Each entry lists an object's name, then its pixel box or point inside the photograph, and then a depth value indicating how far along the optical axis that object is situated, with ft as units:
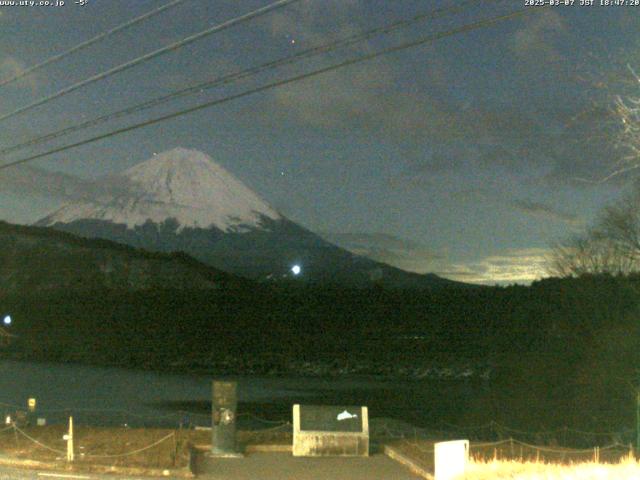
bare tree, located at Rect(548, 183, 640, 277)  195.00
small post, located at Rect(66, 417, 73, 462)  59.01
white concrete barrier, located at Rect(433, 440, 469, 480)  48.24
